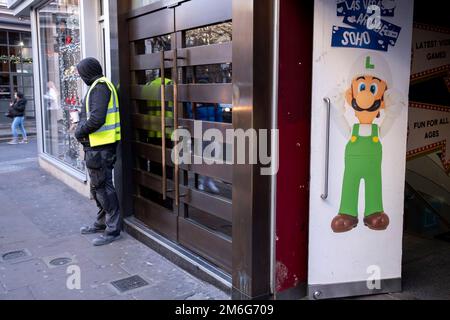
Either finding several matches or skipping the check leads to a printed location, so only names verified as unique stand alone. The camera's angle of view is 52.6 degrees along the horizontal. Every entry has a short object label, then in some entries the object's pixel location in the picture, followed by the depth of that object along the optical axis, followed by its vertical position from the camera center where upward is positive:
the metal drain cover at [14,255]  4.58 -1.60
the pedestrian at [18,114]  13.40 -0.50
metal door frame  3.16 -0.22
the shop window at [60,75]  7.27 +0.38
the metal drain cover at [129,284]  3.86 -1.61
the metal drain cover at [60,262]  4.41 -1.60
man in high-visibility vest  4.68 -0.40
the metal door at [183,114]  3.74 -0.16
